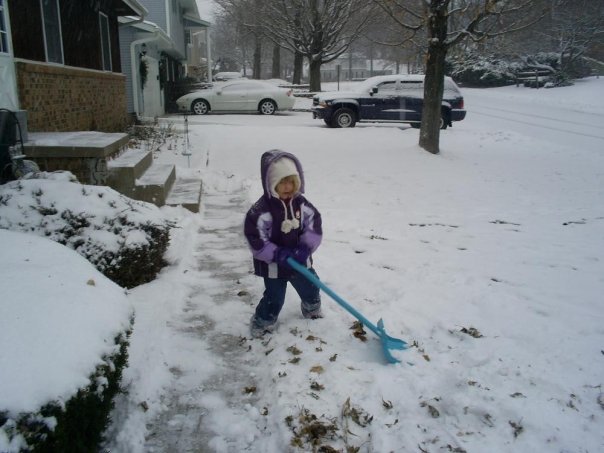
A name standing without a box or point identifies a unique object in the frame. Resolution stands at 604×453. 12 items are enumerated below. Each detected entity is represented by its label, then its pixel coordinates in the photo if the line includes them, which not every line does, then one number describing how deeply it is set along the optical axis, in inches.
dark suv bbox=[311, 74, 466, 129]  645.3
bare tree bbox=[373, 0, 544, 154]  393.1
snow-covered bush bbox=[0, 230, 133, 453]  66.7
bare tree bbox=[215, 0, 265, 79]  1200.0
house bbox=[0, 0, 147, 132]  256.8
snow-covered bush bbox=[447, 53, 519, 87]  1419.8
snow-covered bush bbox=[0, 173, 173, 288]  147.6
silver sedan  812.6
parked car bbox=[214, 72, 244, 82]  1680.2
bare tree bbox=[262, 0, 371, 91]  1046.4
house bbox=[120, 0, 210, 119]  641.0
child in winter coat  131.0
